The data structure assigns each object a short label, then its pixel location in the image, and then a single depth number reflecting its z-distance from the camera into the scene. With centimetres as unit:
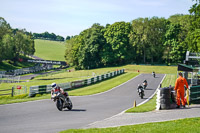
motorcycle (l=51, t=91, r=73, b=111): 1534
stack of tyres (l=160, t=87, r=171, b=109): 1388
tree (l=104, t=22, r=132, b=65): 8244
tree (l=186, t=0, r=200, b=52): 2869
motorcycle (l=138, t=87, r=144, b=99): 2482
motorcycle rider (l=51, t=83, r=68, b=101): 1567
